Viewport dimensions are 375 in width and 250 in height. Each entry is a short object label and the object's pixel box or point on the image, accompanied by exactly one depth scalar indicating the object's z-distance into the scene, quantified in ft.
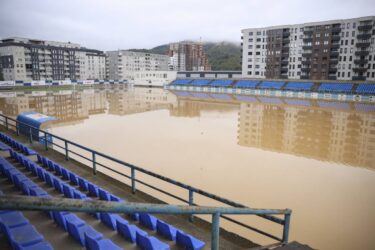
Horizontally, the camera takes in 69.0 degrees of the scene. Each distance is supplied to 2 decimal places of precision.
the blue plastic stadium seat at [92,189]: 25.37
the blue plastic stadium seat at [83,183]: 27.53
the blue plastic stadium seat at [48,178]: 28.14
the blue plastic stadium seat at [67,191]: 23.66
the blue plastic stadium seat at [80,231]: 17.59
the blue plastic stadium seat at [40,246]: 15.29
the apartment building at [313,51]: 193.67
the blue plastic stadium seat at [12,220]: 17.19
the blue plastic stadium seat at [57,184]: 26.20
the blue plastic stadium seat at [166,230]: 18.40
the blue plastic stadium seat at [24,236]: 15.38
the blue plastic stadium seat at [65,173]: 31.26
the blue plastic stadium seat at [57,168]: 32.96
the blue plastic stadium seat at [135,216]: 21.77
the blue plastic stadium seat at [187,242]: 16.74
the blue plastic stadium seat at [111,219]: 20.14
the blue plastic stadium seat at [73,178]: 29.63
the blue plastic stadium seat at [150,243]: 15.89
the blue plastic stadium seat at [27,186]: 23.75
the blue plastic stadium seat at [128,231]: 18.12
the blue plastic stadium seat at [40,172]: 29.99
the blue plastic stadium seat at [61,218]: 19.66
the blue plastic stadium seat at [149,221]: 20.33
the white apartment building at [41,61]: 286.87
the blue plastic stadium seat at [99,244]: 14.98
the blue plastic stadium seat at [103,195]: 23.05
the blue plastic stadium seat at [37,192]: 22.28
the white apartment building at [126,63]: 413.39
